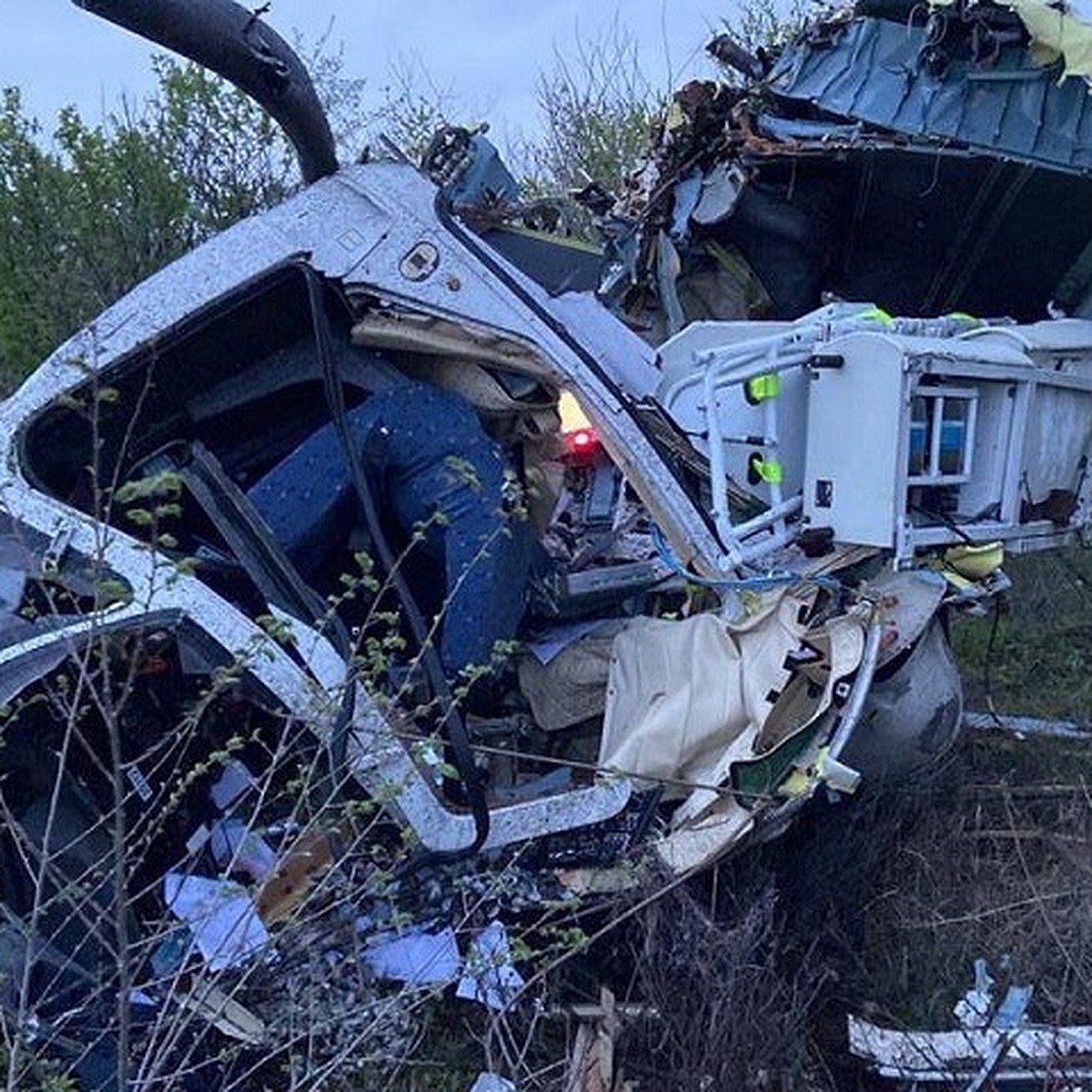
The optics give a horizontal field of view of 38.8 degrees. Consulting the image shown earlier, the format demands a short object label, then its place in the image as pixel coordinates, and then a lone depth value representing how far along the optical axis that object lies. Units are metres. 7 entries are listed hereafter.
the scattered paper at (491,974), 3.47
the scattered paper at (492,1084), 3.44
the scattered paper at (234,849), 3.89
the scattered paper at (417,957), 3.71
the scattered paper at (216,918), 3.07
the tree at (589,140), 14.62
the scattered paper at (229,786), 4.00
